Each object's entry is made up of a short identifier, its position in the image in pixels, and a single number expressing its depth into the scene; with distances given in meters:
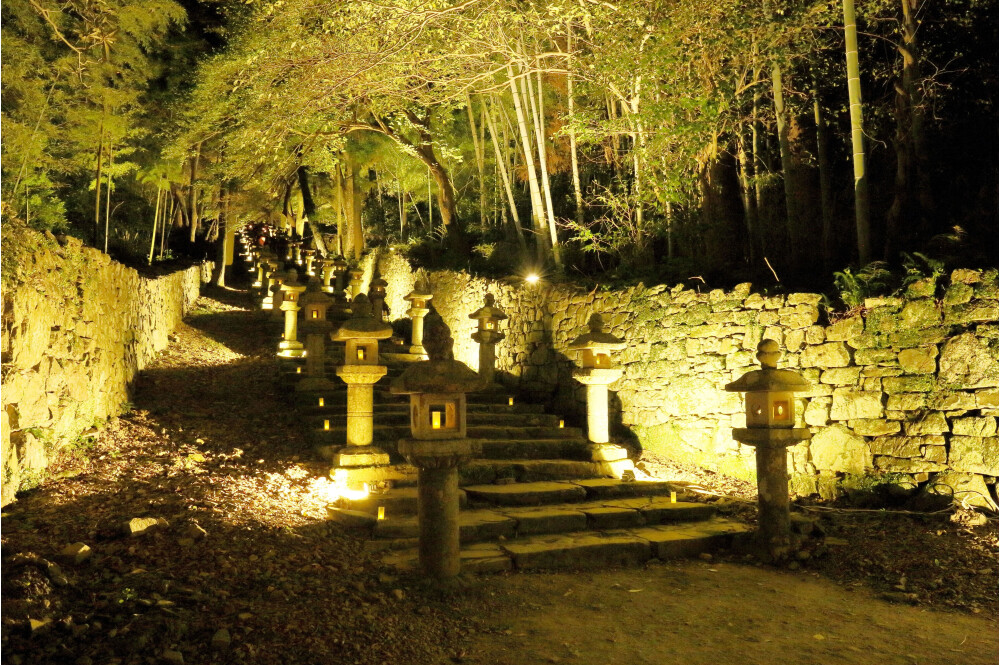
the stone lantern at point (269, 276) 19.23
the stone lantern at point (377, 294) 12.91
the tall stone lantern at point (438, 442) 4.49
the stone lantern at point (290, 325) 12.16
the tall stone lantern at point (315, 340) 9.02
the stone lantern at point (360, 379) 6.59
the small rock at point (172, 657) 2.97
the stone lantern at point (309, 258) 22.78
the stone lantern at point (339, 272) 19.59
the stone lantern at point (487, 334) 9.73
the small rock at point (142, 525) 4.27
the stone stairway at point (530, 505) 5.34
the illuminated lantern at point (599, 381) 7.54
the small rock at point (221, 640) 3.17
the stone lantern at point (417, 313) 11.59
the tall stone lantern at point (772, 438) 5.39
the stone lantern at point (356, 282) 16.30
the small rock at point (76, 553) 3.80
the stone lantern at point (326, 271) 20.34
